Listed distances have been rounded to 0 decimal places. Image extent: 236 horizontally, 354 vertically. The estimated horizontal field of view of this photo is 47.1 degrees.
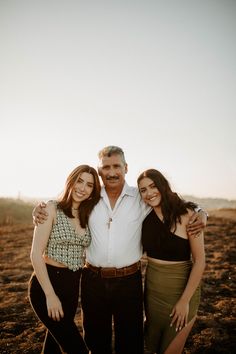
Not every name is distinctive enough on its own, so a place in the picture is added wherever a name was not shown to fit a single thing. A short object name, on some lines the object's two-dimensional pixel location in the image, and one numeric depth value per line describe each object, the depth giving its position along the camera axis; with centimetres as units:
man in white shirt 304
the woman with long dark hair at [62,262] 268
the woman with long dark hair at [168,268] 282
